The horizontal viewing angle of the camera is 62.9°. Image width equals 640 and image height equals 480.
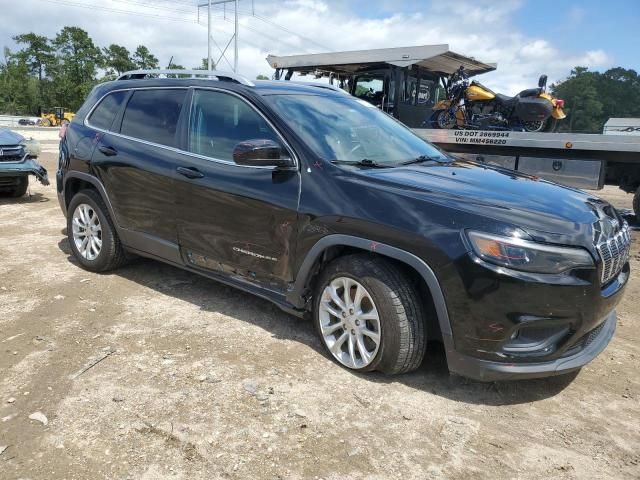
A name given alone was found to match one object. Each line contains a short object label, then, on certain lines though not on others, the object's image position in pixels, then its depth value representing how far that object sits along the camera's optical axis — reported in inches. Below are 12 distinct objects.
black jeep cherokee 105.3
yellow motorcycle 365.4
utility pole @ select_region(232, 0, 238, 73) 1541.6
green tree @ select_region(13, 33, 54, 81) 2974.9
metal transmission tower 1536.5
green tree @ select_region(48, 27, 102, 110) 2706.7
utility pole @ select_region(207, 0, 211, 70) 1532.2
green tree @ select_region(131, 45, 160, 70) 3223.4
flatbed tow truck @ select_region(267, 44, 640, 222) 314.7
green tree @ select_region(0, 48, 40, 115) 2544.3
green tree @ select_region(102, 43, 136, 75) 2933.1
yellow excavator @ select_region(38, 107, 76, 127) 2069.8
